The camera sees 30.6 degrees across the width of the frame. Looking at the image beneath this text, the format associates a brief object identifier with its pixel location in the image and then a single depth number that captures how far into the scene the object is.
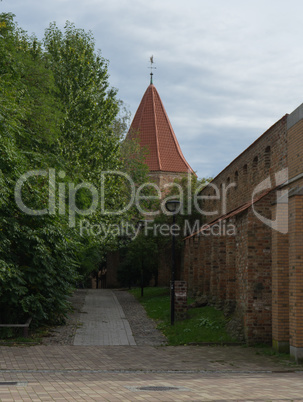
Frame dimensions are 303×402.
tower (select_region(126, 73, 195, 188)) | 49.97
